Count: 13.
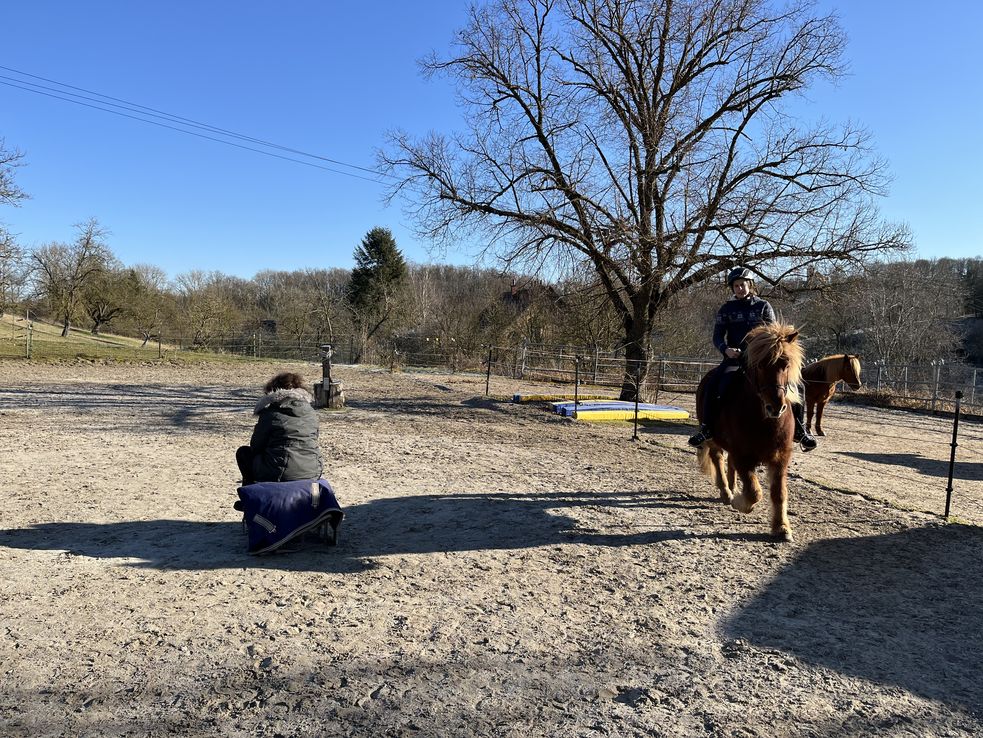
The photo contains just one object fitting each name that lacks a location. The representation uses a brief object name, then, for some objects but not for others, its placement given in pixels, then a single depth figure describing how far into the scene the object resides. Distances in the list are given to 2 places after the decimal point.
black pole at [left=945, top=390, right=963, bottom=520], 6.03
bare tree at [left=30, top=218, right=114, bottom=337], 43.19
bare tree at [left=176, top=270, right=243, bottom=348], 44.25
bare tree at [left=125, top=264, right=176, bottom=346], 45.84
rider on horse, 5.63
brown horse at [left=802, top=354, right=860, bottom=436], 11.70
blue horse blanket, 4.29
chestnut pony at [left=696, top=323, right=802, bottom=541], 4.88
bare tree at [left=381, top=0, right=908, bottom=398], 13.67
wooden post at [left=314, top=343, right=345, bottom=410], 13.32
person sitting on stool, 4.60
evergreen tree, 48.03
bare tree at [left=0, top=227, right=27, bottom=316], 29.61
